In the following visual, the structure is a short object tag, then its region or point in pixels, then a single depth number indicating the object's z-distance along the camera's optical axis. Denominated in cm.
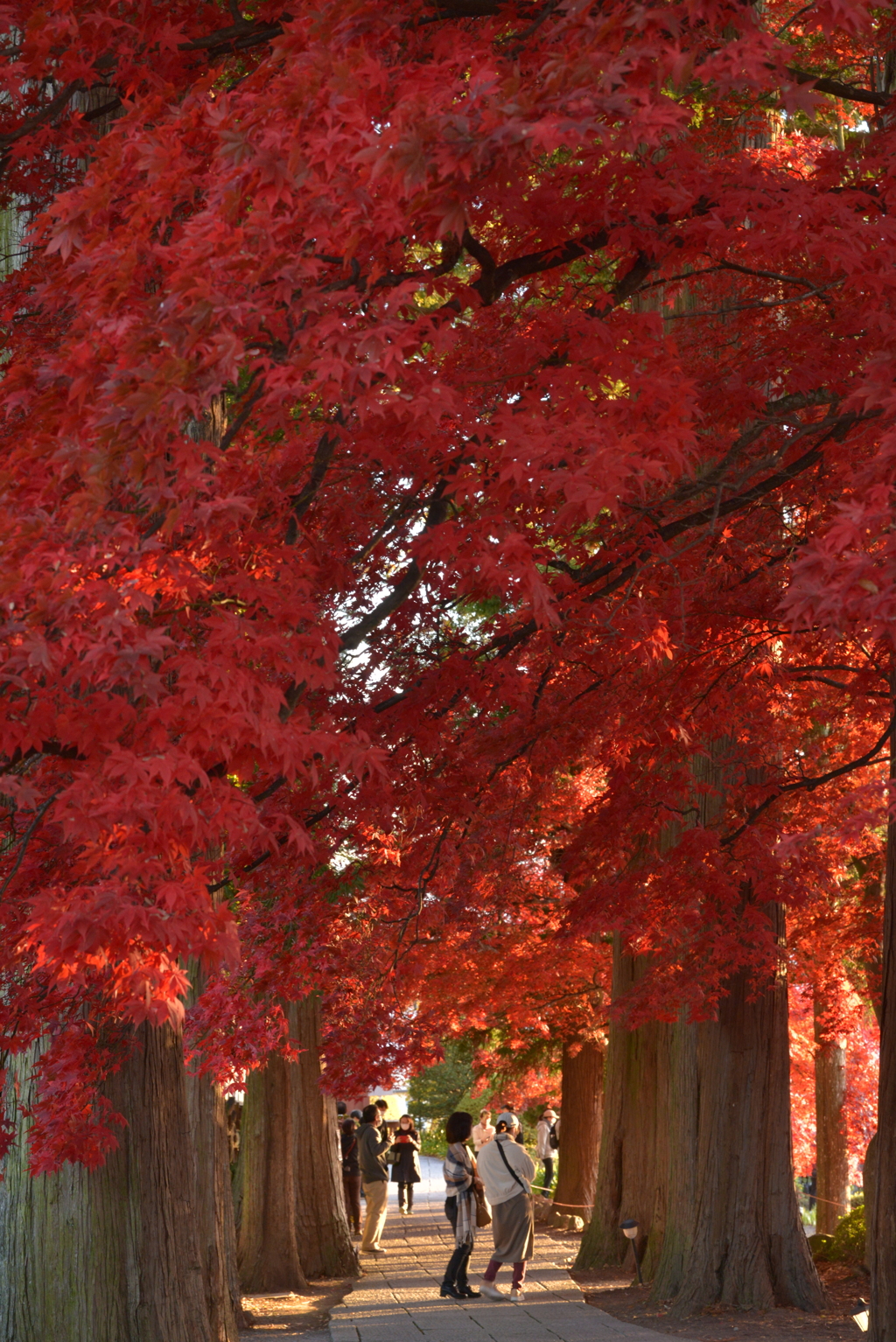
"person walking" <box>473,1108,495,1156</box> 2380
